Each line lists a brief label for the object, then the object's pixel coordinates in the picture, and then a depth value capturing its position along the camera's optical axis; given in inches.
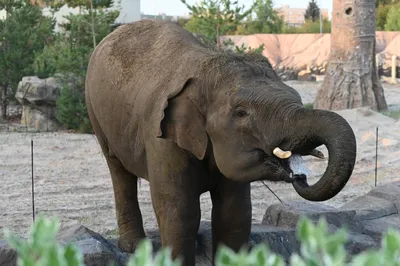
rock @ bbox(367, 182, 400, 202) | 304.0
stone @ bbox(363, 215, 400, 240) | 263.4
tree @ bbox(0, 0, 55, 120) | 608.7
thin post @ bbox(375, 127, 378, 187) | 380.5
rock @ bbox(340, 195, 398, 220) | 281.1
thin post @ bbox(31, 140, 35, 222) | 306.3
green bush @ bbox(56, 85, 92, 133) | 537.3
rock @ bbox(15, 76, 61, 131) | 564.1
